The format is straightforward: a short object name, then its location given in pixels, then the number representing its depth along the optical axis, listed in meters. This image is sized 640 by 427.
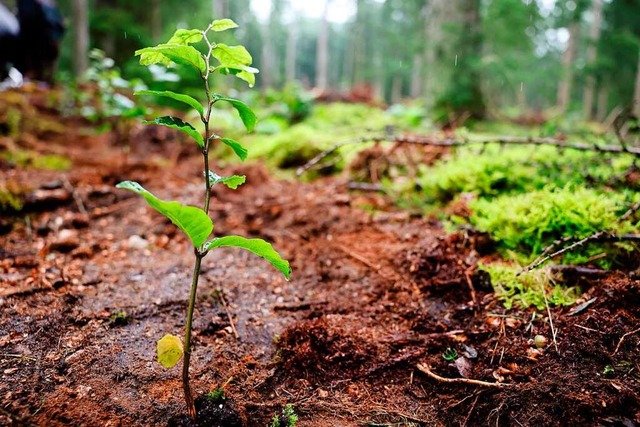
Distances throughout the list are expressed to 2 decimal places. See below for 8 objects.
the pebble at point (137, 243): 0.91
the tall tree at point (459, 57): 4.54
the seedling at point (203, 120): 0.48
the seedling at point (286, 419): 0.53
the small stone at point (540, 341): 0.60
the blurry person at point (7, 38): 1.27
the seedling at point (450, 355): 0.61
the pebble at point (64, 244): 0.83
